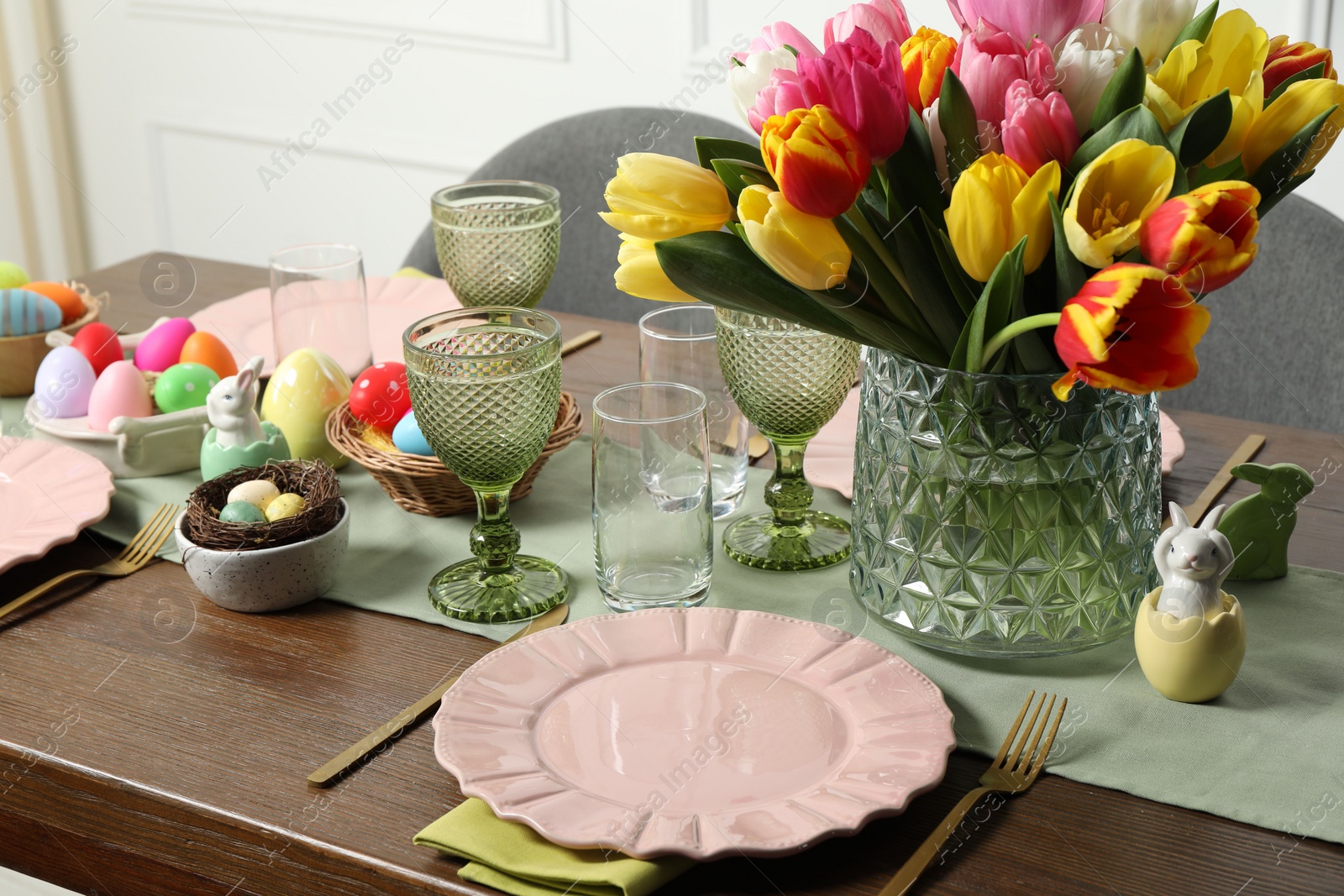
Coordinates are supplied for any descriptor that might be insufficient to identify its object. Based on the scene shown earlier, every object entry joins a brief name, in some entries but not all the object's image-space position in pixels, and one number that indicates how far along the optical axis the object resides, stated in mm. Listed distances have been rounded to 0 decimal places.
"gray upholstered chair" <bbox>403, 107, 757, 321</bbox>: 2624
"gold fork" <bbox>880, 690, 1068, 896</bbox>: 1405
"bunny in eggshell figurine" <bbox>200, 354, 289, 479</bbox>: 1760
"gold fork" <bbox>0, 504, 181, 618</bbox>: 1689
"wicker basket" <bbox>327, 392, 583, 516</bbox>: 1748
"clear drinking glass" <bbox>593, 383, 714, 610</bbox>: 1592
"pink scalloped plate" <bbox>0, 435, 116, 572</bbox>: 1706
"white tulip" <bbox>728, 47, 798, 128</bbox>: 1498
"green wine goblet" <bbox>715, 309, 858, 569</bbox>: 1657
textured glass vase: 1527
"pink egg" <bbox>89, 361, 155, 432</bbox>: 1866
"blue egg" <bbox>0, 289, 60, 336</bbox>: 1981
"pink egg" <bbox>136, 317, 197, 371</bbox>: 1963
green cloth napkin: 1394
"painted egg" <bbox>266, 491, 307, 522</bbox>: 1662
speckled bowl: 1636
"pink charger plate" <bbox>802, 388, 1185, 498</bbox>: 1811
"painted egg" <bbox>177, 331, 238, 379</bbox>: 1936
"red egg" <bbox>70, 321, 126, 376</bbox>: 1929
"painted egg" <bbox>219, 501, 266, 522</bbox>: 1649
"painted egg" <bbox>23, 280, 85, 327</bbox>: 2021
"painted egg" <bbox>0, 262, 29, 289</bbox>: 2064
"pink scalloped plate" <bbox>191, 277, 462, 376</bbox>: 2087
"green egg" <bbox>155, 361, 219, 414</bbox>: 1880
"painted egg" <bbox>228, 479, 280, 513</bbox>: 1674
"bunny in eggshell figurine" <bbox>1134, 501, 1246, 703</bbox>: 1505
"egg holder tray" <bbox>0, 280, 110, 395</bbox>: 1984
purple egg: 1882
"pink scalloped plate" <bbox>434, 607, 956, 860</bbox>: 1422
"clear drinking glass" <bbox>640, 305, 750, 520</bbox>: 1794
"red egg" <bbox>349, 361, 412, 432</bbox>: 1827
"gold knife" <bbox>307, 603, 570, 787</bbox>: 1483
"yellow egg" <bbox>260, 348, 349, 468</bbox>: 1852
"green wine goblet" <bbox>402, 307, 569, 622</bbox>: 1599
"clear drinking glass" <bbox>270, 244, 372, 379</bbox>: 1925
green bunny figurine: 1654
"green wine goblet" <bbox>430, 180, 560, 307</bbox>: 1889
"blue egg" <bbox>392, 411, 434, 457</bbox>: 1788
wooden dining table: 1414
